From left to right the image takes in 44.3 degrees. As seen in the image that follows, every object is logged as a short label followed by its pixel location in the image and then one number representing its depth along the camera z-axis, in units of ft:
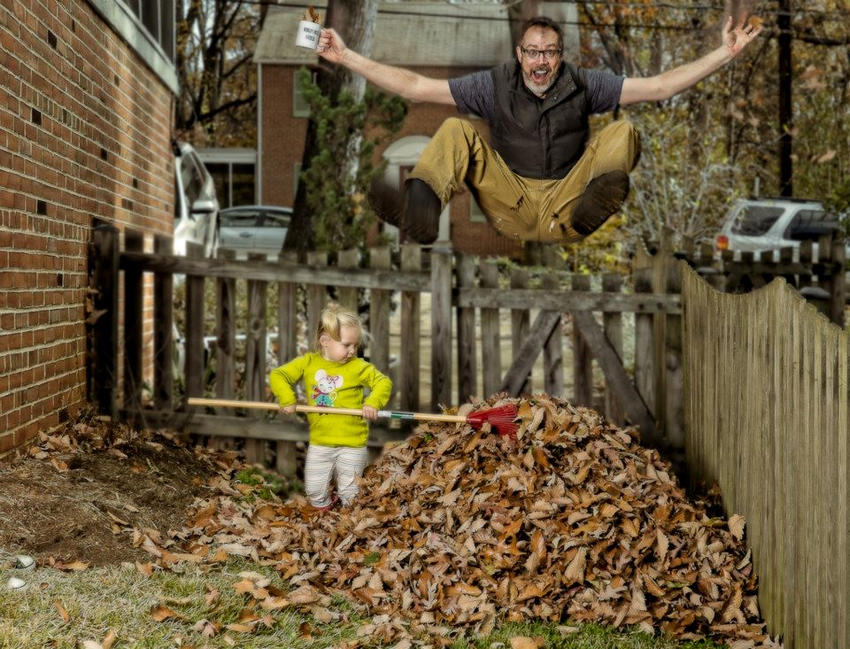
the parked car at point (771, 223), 55.36
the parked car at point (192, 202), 36.35
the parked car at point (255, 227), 77.46
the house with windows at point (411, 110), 65.57
